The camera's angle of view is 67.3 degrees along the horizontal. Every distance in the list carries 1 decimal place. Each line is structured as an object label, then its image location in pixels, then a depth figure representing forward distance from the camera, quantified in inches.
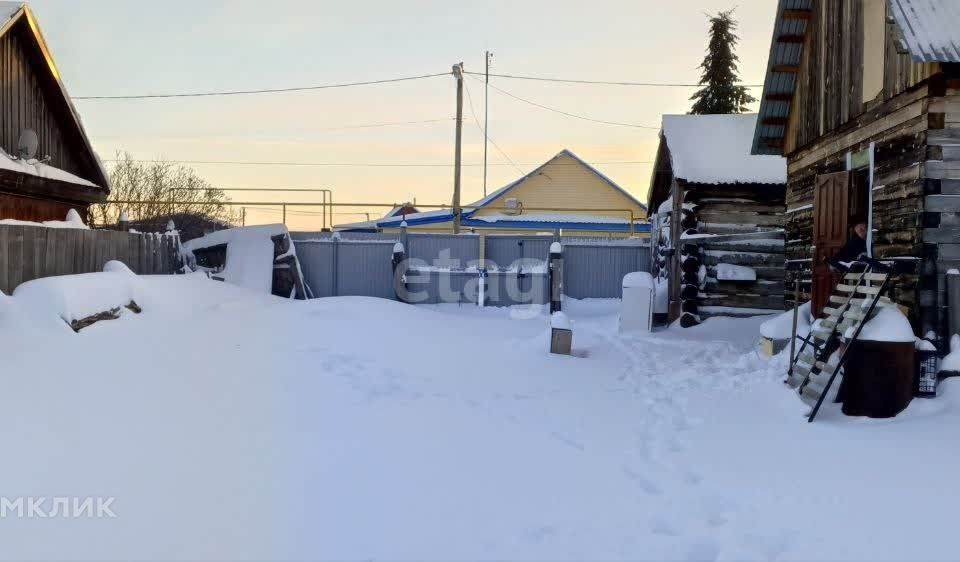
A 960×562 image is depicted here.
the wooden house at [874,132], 290.2
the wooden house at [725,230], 564.1
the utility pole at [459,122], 922.2
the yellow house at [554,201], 1304.1
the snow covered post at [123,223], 695.2
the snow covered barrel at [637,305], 553.6
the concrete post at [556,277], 657.0
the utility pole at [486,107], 1577.3
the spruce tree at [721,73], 1379.2
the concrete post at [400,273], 701.9
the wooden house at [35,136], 552.7
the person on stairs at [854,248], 343.0
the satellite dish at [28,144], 561.6
